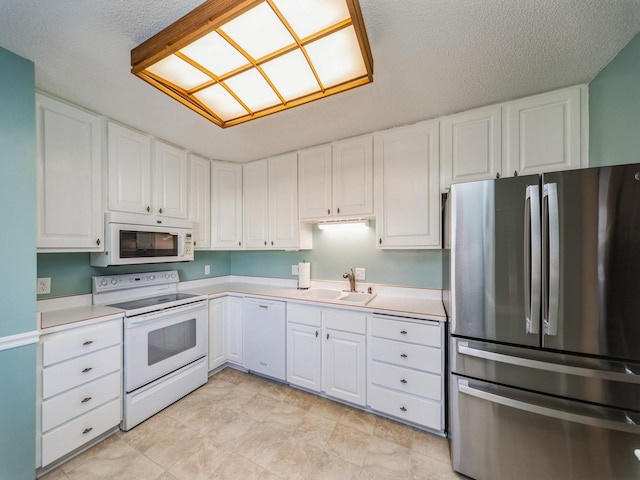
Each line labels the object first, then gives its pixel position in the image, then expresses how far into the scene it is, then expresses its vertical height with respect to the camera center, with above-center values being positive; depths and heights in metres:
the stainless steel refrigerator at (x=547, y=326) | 1.12 -0.46
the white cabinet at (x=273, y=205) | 2.68 +0.42
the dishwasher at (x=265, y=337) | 2.36 -1.02
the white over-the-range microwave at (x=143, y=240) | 1.94 +0.00
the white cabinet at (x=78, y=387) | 1.45 -1.00
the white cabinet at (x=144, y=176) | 2.02 +0.63
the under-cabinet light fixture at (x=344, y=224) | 2.44 +0.18
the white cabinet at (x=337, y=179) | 2.29 +0.63
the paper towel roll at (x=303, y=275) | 2.77 -0.42
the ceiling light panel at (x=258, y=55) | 1.05 +1.02
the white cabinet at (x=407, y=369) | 1.71 -1.01
